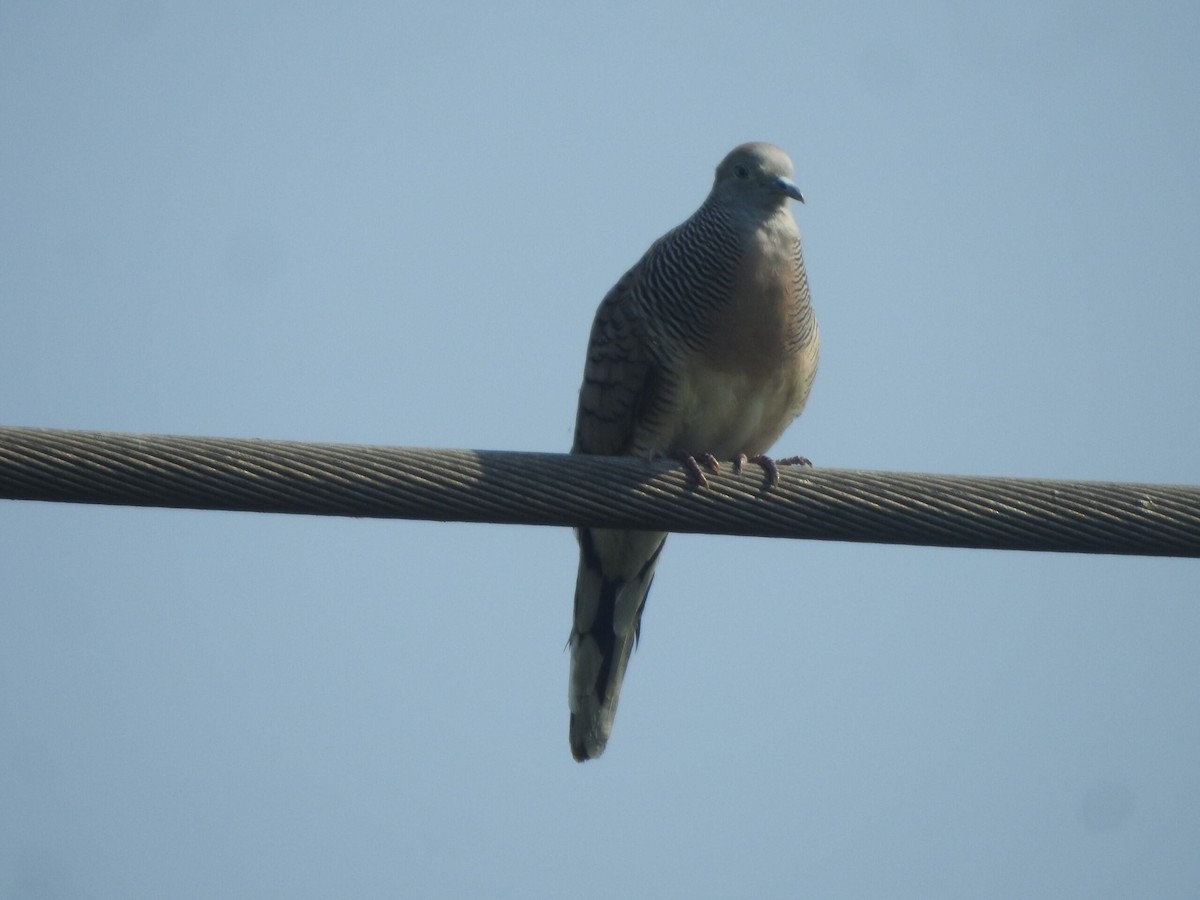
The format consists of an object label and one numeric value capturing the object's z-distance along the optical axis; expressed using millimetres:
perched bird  12711
